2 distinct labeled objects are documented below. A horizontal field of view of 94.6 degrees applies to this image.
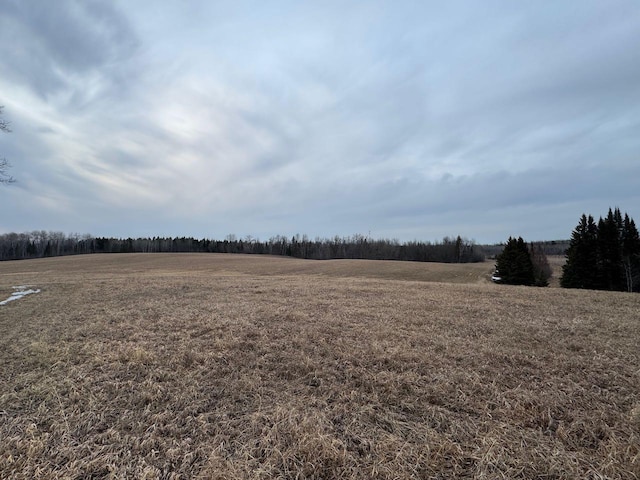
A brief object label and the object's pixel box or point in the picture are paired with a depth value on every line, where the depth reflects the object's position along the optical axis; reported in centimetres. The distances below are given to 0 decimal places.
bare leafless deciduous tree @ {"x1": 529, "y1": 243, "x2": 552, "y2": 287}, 3909
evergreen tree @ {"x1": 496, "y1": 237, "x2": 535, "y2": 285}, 3769
